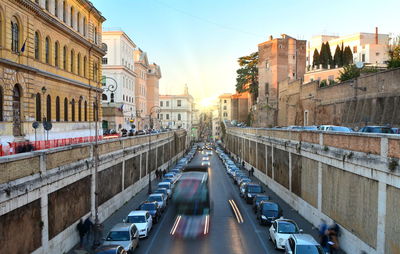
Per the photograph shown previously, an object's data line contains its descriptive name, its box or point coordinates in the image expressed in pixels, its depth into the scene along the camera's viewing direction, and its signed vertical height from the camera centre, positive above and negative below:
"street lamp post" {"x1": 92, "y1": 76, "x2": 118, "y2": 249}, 18.77 -4.17
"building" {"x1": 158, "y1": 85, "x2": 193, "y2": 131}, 134.62 +4.30
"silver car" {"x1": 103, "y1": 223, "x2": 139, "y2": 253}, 17.12 -5.21
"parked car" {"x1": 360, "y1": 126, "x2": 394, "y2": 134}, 23.46 -0.46
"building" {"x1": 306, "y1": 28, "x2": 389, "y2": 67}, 84.31 +17.28
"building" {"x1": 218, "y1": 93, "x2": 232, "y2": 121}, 161.00 +6.02
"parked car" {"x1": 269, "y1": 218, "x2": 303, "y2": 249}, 18.28 -5.25
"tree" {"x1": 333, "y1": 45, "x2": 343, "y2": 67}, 74.44 +12.20
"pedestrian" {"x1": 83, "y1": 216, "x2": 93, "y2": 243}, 19.27 -5.16
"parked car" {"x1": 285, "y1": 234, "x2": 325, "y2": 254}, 15.30 -4.92
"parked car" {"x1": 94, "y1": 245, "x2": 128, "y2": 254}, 14.75 -4.86
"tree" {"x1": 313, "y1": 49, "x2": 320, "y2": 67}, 80.43 +12.98
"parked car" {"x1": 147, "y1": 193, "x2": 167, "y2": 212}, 27.25 -5.45
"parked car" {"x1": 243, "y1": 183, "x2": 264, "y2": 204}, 30.86 -5.53
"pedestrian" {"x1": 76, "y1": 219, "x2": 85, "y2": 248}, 18.84 -5.21
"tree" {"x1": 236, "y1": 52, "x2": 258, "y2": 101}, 94.80 +12.08
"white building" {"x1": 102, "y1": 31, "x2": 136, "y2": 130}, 67.94 +9.43
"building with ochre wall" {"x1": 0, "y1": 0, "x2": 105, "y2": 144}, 25.42 +4.48
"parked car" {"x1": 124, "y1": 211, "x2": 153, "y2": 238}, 20.53 -5.31
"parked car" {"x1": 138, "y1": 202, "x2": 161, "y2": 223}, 24.19 -5.45
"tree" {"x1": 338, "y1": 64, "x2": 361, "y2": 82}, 47.60 +5.98
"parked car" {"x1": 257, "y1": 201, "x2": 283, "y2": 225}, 23.23 -5.45
